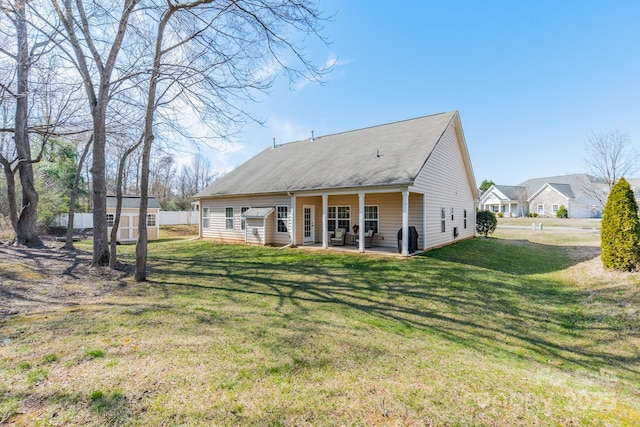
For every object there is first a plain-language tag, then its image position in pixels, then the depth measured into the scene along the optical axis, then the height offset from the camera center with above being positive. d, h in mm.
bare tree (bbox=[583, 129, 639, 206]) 20578 +4585
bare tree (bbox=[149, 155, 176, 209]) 33900 +4243
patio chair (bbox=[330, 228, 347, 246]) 13375 -1066
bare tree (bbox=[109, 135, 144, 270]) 7330 +19
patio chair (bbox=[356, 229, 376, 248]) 12602 -1069
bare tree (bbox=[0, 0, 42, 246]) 9500 +1654
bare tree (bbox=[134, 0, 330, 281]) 6699 +3992
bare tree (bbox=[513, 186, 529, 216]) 42303 +2126
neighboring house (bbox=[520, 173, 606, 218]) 37719 +1707
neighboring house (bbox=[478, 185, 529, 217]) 42625 +1866
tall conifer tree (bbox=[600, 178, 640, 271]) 7727 -506
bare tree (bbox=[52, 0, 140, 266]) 7250 +3670
